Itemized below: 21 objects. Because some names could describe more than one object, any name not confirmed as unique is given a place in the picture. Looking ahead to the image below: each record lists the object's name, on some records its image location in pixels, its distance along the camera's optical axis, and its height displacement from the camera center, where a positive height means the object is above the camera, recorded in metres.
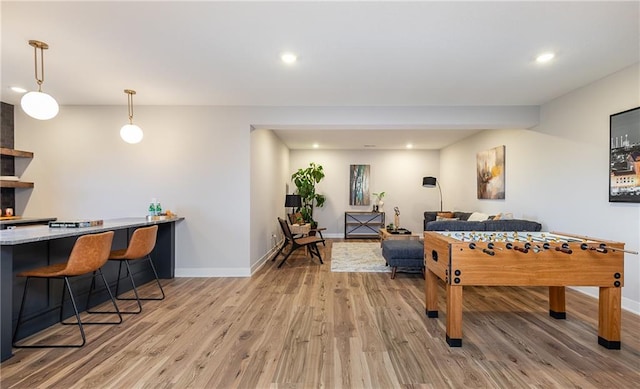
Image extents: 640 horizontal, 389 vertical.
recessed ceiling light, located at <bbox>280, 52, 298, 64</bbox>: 2.79 +1.29
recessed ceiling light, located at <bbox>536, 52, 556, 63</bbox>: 2.76 +1.30
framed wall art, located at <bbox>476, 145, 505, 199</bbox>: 5.37 +0.39
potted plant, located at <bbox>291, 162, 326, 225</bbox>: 7.36 +0.12
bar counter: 2.12 -0.65
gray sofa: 3.89 -0.43
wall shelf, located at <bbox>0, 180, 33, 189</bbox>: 4.04 +0.09
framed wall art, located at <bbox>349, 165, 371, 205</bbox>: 8.55 +0.20
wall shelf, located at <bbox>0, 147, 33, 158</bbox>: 4.01 +0.53
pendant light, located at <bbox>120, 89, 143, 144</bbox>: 3.56 +0.70
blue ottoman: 4.32 -0.95
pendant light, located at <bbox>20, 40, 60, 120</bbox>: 2.45 +0.73
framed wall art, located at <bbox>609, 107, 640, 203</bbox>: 2.99 +0.39
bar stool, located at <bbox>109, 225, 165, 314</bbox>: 3.02 -0.60
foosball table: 2.26 -0.58
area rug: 4.85 -1.26
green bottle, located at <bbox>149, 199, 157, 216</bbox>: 4.08 -0.26
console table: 8.42 -0.91
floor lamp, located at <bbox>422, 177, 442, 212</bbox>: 7.70 +0.30
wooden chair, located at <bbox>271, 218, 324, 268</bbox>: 5.07 -0.86
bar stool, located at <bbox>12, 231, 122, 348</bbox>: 2.31 -0.61
